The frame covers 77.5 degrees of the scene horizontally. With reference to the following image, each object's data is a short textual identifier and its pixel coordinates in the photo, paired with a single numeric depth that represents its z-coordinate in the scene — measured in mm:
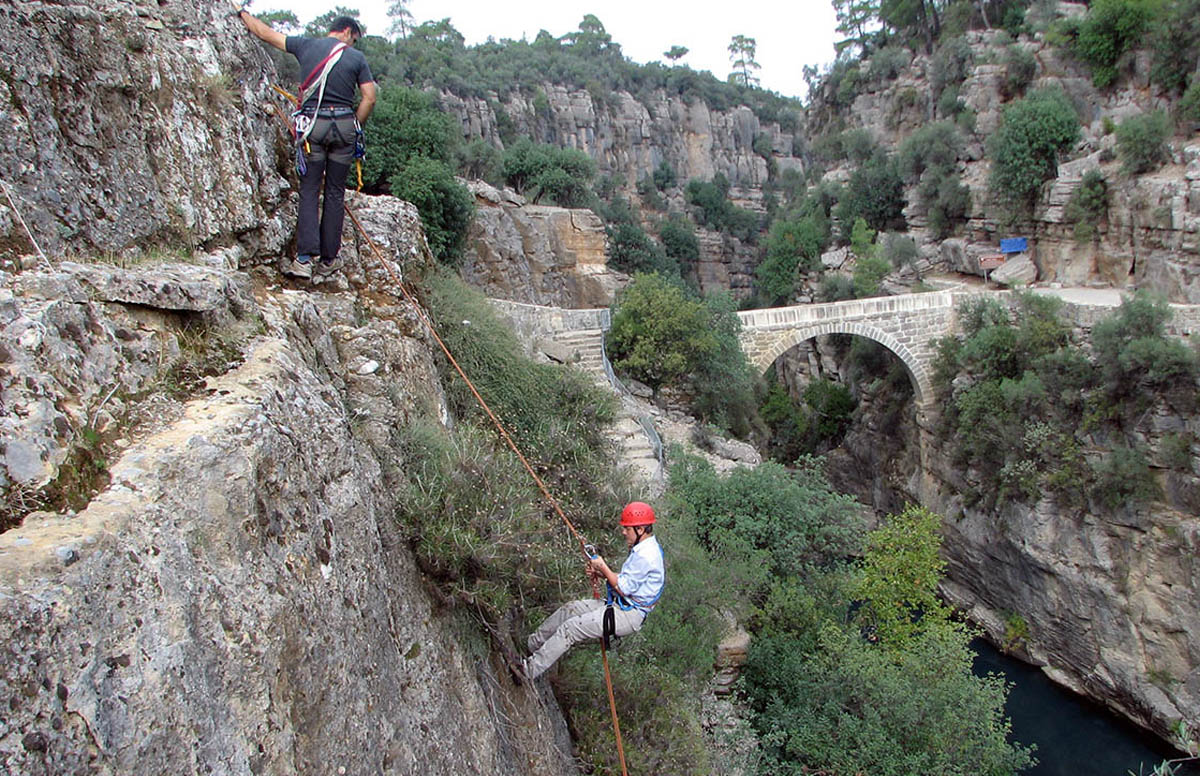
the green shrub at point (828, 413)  27609
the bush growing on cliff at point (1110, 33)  22953
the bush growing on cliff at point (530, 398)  6785
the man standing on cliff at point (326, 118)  4910
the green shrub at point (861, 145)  31812
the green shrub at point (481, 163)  26328
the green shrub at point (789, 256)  31109
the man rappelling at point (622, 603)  4477
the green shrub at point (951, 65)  28723
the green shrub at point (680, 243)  43875
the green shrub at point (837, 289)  27000
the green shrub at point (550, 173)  27484
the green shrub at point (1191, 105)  19406
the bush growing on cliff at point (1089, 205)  20266
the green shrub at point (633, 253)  37125
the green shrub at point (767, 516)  12133
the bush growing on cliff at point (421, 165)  18953
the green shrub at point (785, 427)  28250
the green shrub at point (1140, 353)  14992
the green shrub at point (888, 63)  32531
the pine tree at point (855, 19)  38094
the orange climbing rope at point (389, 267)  5672
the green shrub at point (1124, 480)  14891
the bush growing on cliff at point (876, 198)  28953
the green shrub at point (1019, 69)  26125
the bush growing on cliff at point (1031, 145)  22297
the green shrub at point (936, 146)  26344
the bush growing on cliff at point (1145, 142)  18984
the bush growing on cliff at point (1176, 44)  20719
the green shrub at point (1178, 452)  14586
